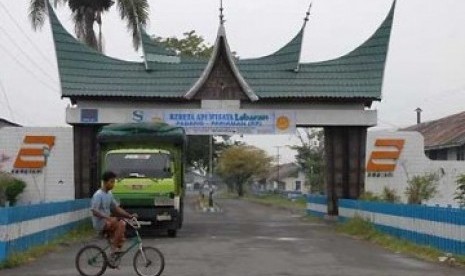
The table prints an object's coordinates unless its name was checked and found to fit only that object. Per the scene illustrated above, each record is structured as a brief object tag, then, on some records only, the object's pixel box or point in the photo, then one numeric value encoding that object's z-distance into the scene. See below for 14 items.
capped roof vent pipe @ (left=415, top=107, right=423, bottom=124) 82.81
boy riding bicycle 14.30
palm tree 40.78
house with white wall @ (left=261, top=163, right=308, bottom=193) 121.25
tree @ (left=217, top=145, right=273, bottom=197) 97.56
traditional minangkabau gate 31.44
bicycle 14.12
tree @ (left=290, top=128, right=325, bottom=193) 70.44
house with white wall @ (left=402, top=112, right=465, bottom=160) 48.09
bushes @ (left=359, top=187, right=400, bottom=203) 30.47
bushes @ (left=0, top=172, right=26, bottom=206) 32.00
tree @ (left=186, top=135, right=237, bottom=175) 67.56
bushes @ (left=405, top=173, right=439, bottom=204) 30.80
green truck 24.12
